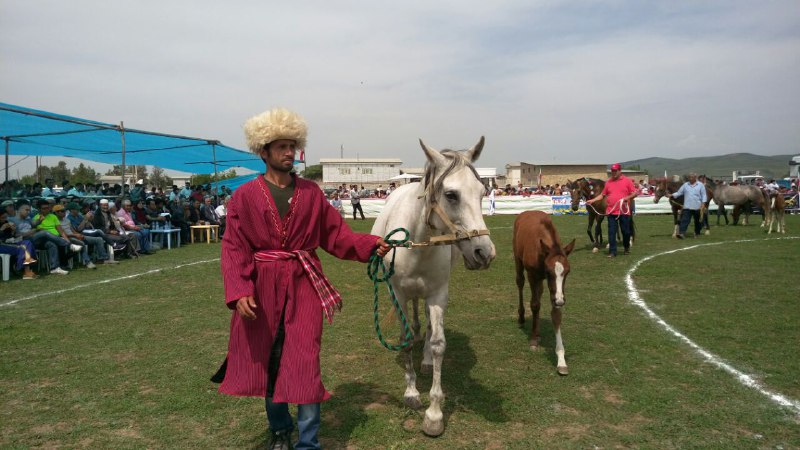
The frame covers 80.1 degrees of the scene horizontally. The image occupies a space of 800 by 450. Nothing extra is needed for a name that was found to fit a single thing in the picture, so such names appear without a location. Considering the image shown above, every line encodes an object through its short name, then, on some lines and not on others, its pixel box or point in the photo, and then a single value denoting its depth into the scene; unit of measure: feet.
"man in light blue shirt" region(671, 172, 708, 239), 47.83
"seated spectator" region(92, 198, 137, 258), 39.27
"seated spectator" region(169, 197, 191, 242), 52.19
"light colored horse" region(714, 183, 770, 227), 63.72
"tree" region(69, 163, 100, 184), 148.41
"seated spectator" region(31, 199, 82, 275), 32.81
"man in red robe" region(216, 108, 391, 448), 9.32
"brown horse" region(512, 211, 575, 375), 15.20
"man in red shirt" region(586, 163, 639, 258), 35.94
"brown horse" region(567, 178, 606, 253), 40.78
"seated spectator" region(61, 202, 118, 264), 36.65
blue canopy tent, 38.58
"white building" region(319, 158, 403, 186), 219.61
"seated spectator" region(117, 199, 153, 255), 42.37
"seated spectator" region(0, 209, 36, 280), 30.73
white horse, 10.75
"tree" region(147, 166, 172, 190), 191.37
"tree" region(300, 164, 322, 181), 244.50
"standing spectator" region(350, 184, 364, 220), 78.18
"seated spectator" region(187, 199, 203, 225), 55.42
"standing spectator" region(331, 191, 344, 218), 78.06
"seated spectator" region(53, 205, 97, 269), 35.09
